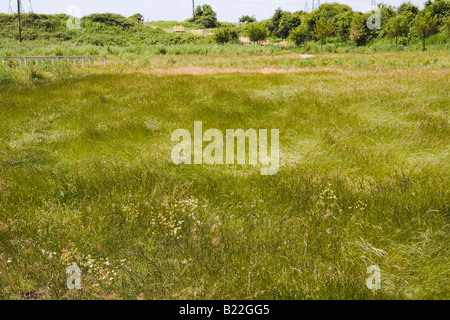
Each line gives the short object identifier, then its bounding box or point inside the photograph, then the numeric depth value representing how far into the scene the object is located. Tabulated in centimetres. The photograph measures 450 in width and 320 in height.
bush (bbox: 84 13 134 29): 5883
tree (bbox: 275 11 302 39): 5662
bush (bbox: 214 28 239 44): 4788
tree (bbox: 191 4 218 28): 7512
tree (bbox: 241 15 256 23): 8097
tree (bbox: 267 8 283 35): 6269
